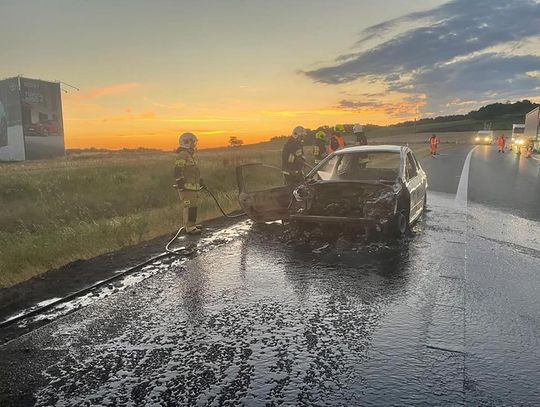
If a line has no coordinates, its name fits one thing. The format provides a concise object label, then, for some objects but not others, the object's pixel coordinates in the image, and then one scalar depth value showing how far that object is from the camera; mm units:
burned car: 7383
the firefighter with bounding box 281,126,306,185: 11000
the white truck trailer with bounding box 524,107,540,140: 40400
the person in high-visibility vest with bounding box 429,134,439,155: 38103
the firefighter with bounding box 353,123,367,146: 16641
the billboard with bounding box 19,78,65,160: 59875
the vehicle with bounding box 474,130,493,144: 81812
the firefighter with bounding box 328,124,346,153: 15094
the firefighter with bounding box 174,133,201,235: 8656
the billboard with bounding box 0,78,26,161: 59125
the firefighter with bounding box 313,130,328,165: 12711
